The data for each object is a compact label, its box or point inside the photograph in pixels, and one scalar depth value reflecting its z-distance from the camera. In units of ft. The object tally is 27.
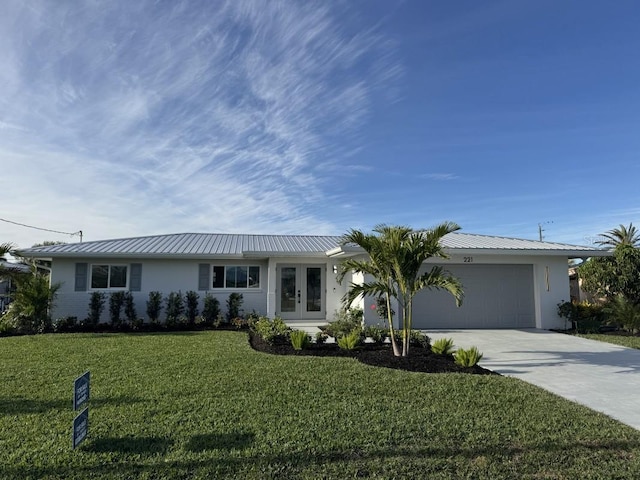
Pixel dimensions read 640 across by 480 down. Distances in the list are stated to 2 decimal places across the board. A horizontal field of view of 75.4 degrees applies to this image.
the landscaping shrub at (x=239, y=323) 46.60
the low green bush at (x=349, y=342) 29.81
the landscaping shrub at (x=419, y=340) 30.81
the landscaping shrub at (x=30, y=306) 43.52
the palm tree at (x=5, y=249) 40.60
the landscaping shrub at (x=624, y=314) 41.86
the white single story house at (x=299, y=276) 46.37
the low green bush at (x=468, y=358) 24.47
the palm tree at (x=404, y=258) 26.45
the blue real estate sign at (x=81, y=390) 12.13
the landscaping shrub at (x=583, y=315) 43.47
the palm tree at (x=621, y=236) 87.51
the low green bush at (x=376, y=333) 32.83
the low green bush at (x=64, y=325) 45.01
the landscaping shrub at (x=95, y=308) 48.15
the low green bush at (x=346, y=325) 34.30
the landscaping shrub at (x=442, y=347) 27.53
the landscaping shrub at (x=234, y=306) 50.49
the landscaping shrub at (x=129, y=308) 48.83
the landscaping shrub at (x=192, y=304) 49.86
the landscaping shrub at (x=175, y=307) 48.47
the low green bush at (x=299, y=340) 29.94
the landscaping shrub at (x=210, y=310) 49.60
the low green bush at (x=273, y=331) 33.45
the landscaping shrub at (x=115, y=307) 48.37
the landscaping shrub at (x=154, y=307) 48.96
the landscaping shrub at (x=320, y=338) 32.89
